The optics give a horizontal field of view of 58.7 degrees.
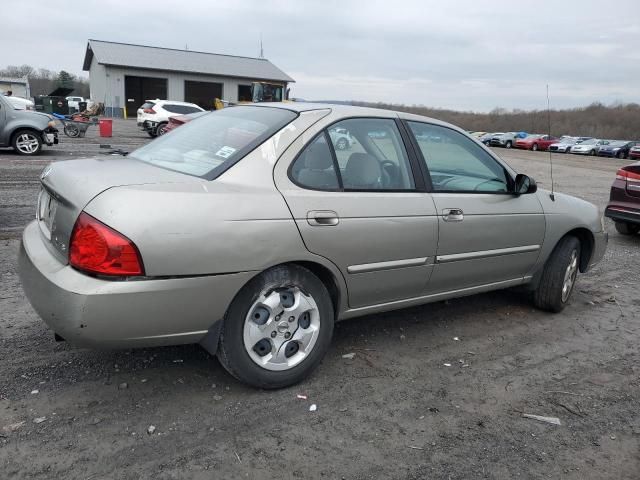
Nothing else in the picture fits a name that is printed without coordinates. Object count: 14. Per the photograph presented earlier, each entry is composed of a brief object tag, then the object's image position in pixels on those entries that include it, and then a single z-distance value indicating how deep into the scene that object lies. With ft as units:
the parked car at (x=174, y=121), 59.65
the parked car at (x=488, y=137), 160.33
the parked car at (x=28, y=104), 75.15
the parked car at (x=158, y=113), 83.51
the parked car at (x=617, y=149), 131.95
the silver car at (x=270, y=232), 8.87
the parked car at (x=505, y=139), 155.76
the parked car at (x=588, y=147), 138.62
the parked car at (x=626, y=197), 26.68
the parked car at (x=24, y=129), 44.01
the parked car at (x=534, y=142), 147.33
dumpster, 115.03
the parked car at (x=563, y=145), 145.89
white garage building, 160.04
